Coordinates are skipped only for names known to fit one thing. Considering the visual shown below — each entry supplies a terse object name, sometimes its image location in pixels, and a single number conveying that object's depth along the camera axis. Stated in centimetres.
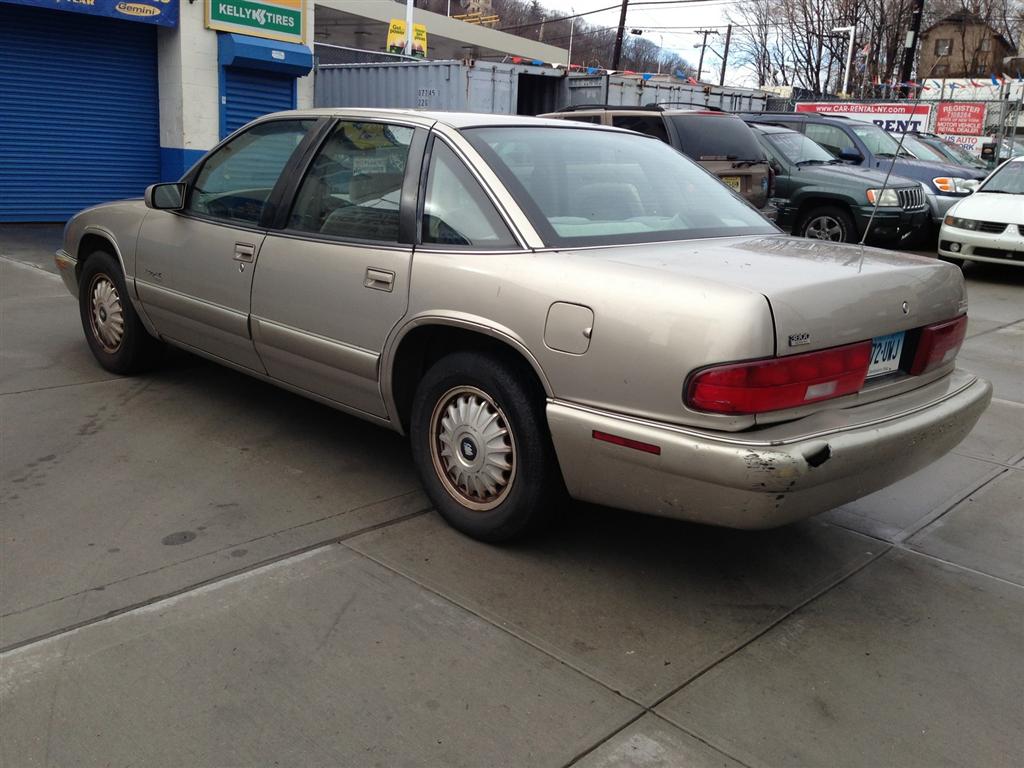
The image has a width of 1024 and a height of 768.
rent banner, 2200
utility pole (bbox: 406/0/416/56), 2322
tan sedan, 300
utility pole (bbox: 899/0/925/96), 2760
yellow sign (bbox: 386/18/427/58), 2752
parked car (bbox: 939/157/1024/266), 1092
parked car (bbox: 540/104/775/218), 1076
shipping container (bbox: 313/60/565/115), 1769
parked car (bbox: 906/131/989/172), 1625
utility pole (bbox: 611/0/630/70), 4328
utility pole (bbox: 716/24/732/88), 6234
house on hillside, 5203
